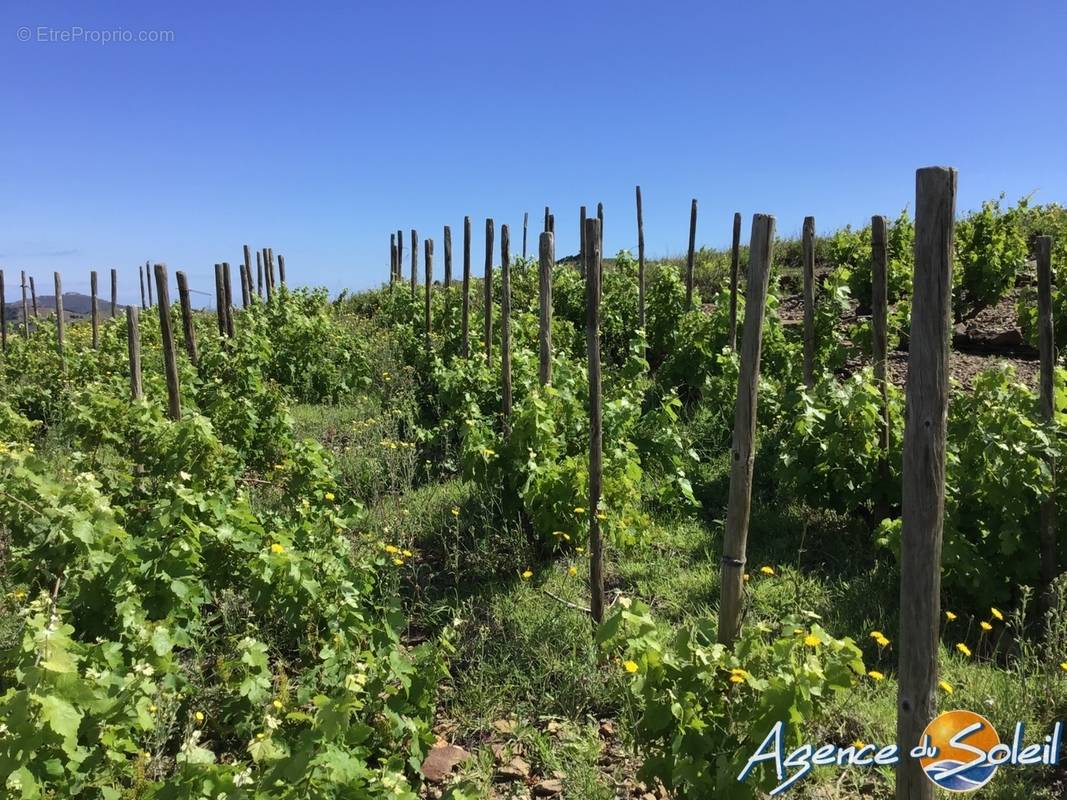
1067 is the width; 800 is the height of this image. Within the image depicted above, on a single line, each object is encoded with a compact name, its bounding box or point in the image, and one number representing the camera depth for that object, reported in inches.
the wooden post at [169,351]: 232.4
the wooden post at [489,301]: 281.1
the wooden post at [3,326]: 522.6
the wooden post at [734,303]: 287.0
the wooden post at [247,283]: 690.8
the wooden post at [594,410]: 140.8
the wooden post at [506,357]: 219.1
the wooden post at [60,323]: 388.9
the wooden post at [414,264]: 499.8
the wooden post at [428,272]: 387.5
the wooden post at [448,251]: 430.6
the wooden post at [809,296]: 204.7
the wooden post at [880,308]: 173.8
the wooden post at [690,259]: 366.0
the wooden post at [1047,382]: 137.3
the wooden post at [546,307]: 168.2
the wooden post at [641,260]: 370.9
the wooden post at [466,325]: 323.0
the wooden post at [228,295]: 414.5
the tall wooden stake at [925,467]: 71.5
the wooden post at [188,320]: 285.6
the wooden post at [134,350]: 237.8
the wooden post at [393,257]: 703.4
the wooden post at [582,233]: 469.2
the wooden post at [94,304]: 495.4
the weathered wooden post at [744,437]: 103.2
